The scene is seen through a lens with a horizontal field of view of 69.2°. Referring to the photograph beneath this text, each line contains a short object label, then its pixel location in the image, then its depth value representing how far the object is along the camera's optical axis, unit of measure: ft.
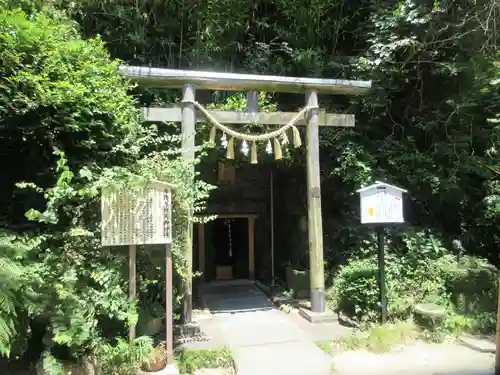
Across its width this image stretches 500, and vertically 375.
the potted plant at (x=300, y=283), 26.96
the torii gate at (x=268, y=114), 18.99
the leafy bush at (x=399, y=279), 19.79
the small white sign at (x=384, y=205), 18.92
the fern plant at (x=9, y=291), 11.32
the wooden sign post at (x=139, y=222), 13.97
